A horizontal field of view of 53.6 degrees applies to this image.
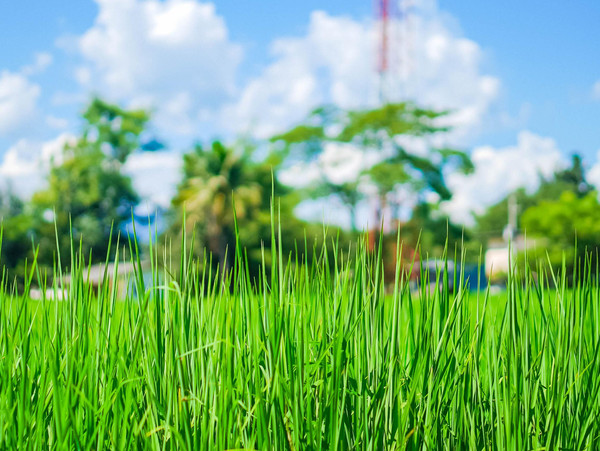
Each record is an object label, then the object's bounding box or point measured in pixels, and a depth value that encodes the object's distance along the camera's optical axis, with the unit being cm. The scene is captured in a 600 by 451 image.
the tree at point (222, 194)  3247
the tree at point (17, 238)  3367
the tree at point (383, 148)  3075
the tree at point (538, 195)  6562
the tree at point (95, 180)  3678
